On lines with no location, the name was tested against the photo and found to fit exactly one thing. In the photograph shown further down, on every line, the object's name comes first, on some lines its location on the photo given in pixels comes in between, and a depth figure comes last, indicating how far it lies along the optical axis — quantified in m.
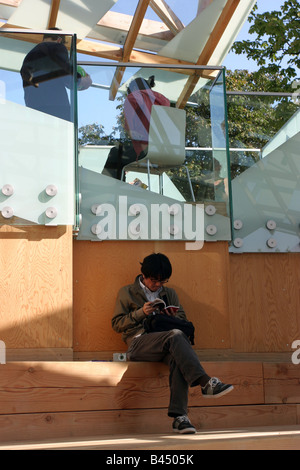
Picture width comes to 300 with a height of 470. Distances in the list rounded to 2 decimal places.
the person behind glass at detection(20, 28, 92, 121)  5.68
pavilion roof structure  7.28
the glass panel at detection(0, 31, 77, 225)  5.59
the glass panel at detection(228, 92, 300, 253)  6.45
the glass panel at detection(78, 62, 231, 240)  5.96
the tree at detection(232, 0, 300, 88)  10.22
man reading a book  4.50
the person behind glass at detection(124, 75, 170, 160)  6.11
